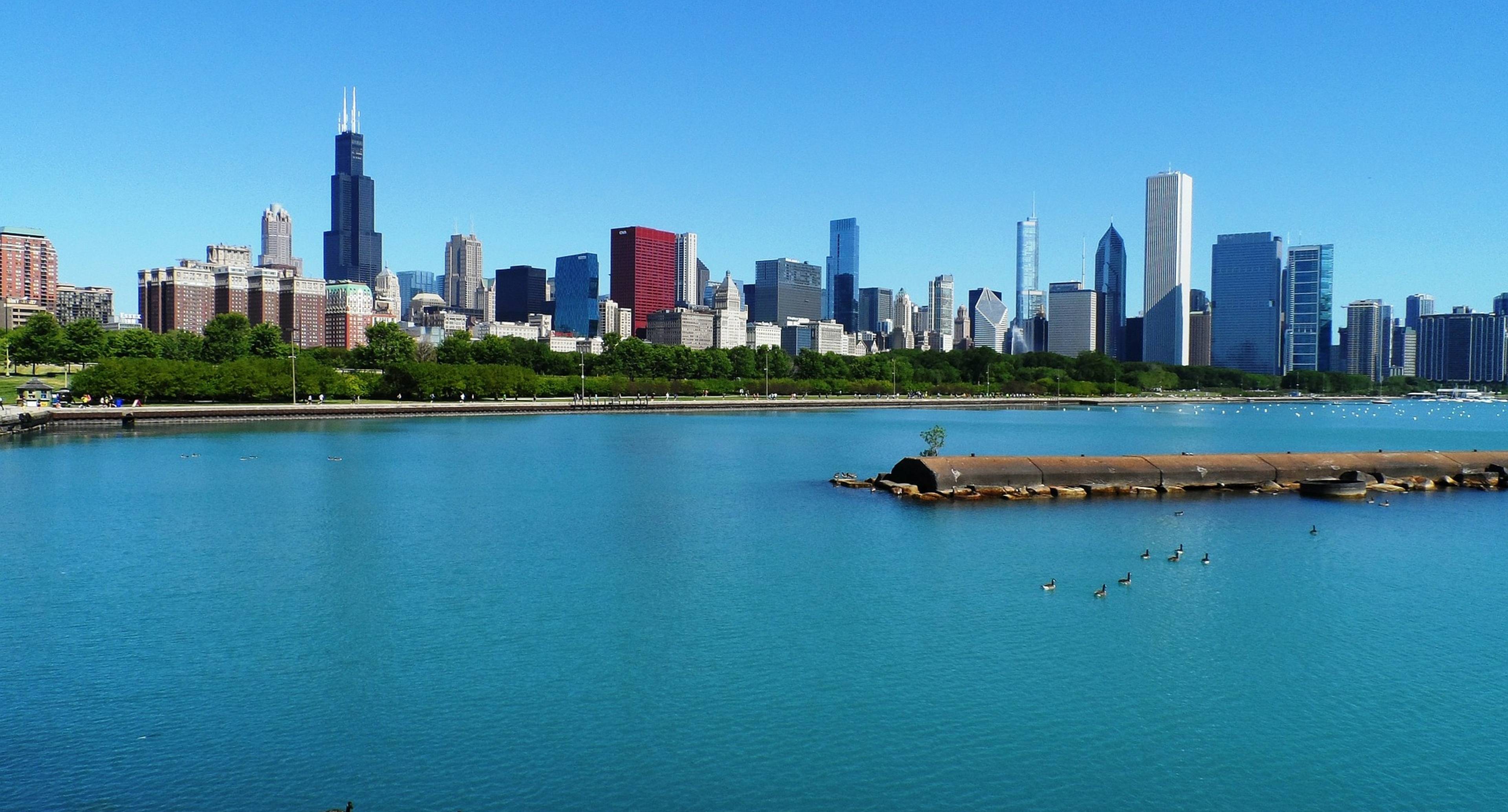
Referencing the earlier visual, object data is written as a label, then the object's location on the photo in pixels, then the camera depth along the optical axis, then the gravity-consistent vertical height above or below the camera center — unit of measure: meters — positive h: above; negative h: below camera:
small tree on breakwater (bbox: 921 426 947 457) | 56.22 -2.99
